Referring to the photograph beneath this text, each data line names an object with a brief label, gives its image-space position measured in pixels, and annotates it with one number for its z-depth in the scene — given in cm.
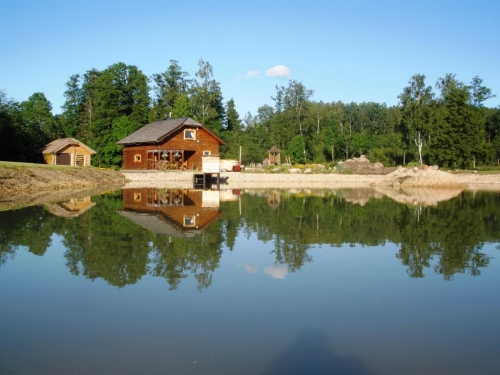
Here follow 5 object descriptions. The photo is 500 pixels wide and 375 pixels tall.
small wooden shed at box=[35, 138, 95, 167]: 5178
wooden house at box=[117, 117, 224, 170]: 4541
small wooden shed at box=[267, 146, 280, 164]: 6338
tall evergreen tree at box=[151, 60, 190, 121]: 6462
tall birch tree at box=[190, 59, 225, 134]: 5981
